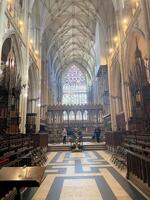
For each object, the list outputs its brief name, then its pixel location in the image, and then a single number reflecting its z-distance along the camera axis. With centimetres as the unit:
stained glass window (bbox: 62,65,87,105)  4528
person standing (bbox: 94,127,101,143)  1834
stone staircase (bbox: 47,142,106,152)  1522
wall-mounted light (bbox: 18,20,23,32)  1479
